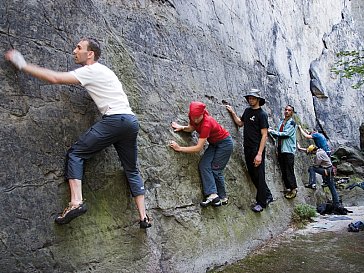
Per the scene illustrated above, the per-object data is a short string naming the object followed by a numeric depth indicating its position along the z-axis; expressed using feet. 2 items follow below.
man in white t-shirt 10.95
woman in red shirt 16.10
